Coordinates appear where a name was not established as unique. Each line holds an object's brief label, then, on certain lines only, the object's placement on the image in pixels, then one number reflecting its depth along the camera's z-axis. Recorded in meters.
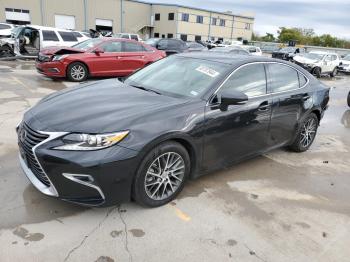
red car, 10.54
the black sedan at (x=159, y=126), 2.94
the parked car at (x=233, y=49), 19.14
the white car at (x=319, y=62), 19.59
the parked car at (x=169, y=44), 17.92
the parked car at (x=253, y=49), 24.61
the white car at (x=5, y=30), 20.09
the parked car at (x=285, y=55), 23.73
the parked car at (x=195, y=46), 21.55
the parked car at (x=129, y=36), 25.70
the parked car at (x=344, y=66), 22.86
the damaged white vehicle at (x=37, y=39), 15.12
